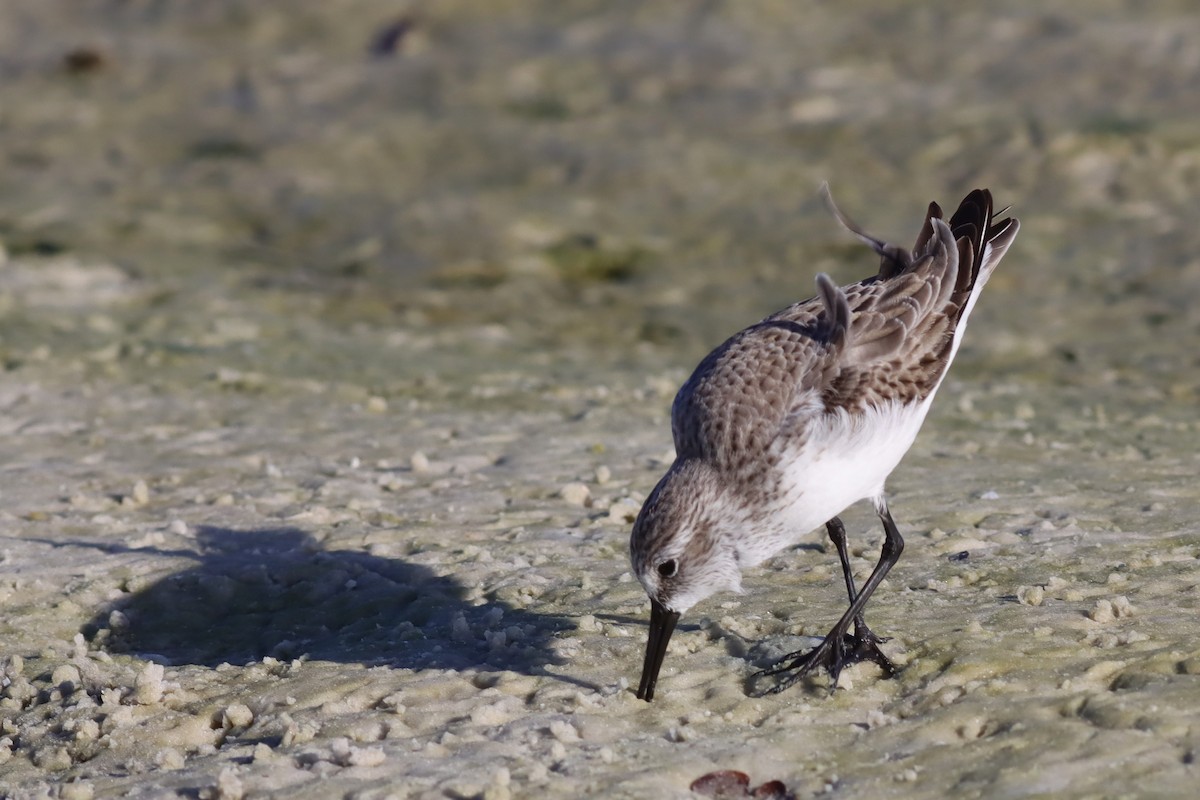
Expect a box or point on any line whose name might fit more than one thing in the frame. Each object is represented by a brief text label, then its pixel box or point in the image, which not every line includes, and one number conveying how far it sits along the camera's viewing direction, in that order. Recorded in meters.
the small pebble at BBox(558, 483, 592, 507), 13.20
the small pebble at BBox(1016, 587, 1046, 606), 9.98
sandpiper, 9.25
